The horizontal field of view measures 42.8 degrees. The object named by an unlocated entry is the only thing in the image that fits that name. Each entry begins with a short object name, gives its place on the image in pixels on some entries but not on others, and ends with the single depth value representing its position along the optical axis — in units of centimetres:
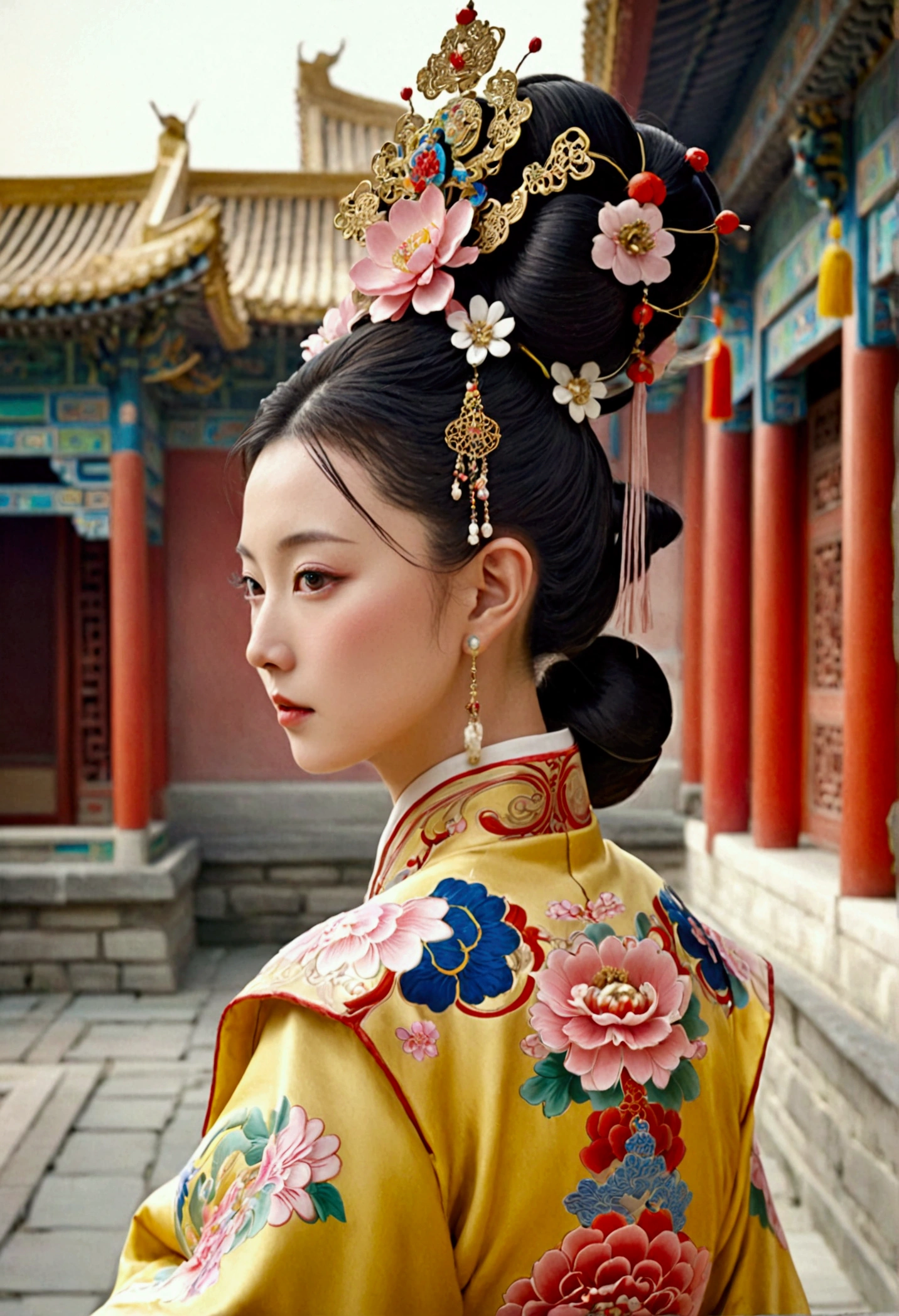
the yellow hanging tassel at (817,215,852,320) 385
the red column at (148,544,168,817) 765
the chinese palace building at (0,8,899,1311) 405
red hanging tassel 471
